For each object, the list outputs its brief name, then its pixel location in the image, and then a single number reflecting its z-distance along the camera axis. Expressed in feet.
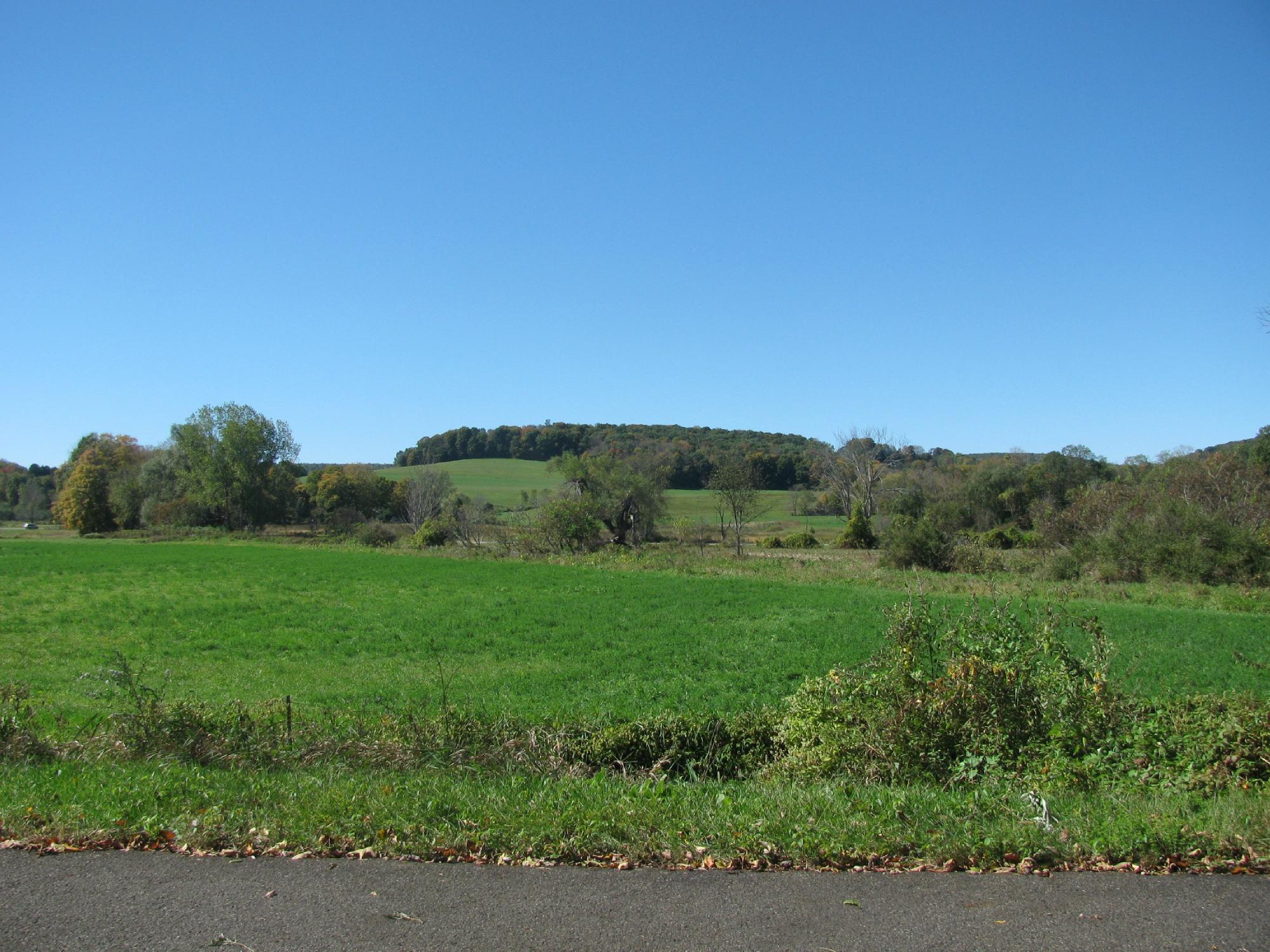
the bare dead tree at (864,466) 234.38
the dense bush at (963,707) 21.65
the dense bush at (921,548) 129.49
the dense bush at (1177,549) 103.40
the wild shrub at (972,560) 127.24
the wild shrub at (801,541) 184.24
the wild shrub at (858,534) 180.65
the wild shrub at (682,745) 26.81
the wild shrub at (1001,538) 162.61
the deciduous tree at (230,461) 244.22
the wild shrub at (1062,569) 115.96
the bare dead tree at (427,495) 243.40
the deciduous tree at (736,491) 181.78
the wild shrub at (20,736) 23.27
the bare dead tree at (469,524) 177.68
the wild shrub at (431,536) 179.42
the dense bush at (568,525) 159.53
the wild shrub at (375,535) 191.01
